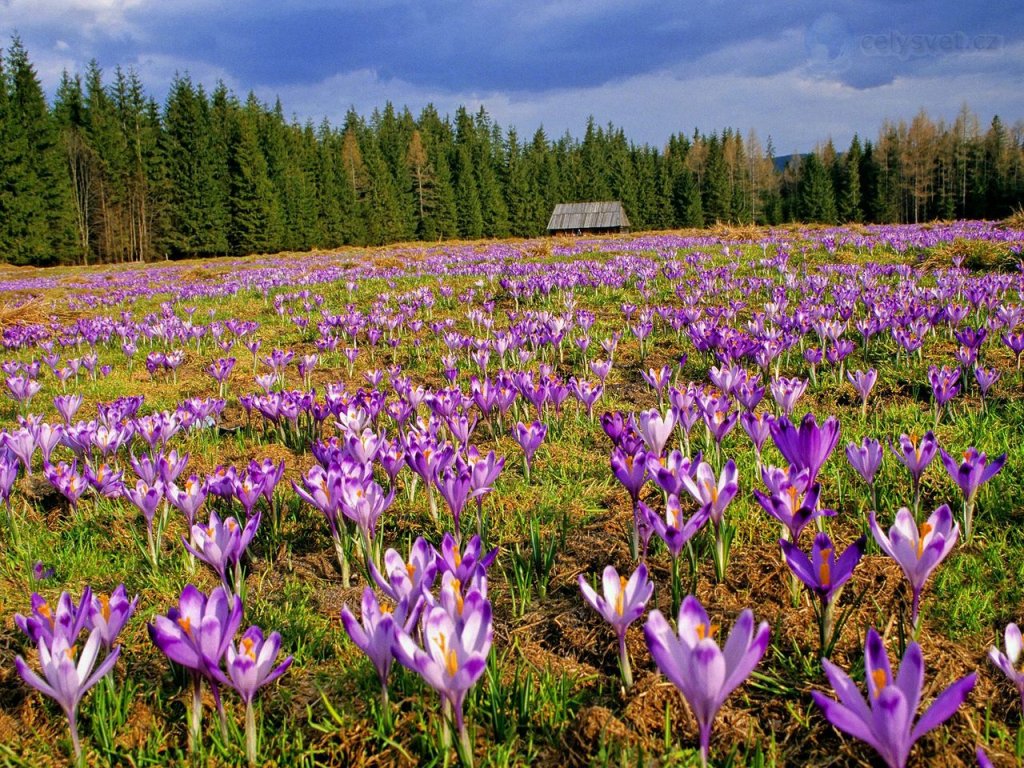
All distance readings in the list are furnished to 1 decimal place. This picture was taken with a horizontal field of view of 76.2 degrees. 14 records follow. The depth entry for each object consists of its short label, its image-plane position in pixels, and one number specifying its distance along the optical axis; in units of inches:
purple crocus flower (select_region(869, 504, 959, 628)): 60.6
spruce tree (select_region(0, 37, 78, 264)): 1689.2
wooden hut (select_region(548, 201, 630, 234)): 2896.2
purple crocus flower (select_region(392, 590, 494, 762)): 51.3
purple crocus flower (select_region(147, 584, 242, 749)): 56.2
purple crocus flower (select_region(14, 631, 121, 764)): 56.4
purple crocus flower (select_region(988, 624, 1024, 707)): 53.8
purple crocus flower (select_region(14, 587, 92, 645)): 59.3
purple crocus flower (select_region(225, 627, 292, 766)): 57.5
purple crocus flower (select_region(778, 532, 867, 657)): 59.4
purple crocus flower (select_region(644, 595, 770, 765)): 45.9
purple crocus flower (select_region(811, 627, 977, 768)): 40.4
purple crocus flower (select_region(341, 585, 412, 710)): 57.7
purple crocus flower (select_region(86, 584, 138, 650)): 64.2
